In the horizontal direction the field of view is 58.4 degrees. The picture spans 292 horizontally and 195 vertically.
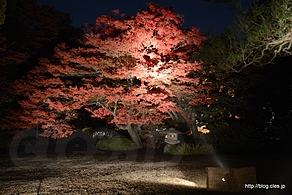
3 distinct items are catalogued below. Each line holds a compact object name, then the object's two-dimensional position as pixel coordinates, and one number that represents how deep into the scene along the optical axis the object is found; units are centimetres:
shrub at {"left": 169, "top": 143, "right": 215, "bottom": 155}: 1077
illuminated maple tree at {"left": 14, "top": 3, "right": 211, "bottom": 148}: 1020
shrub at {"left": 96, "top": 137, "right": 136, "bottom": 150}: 1318
